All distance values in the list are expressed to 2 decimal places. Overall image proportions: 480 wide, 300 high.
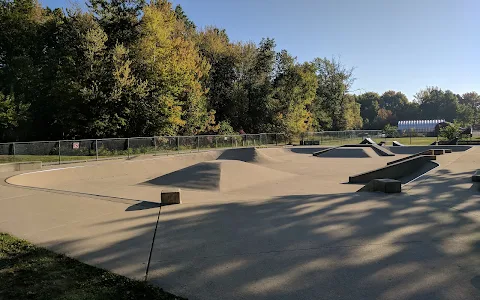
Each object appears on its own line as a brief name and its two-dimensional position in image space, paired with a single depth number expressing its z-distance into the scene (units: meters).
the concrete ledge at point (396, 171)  12.82
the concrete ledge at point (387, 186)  8.22
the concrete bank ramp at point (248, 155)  20.82
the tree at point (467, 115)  80.00
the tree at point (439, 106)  113.75
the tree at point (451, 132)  36.16
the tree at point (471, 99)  138.43
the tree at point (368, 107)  115.50
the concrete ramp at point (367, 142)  32.63
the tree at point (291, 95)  43.62
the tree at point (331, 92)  60.27
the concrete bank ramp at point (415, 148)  27.41
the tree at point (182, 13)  54.06
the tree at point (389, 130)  62.41
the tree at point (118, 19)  27.95
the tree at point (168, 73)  28.84
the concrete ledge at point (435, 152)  19.77
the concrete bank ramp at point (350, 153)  25.69
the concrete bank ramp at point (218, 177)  12.16
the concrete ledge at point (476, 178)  9.27
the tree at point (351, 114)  63.28
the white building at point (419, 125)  85.75
